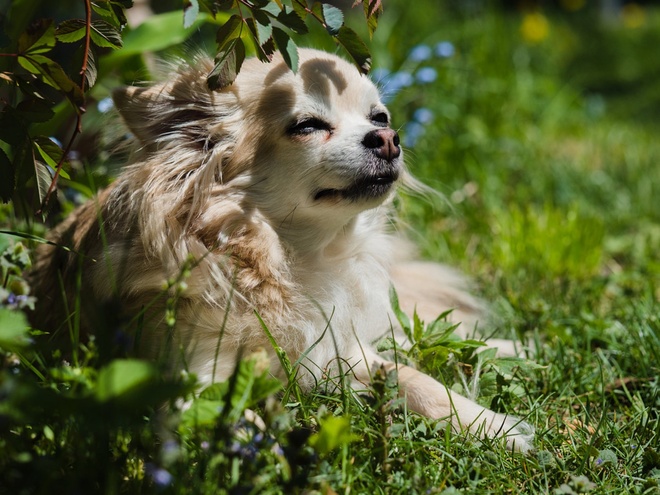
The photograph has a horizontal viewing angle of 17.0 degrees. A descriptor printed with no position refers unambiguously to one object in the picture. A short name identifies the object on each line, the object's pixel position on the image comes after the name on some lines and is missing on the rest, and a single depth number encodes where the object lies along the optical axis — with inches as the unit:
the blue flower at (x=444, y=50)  56.0
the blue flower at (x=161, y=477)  38.9
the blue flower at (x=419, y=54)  56.0
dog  43.8
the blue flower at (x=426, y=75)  54.6
